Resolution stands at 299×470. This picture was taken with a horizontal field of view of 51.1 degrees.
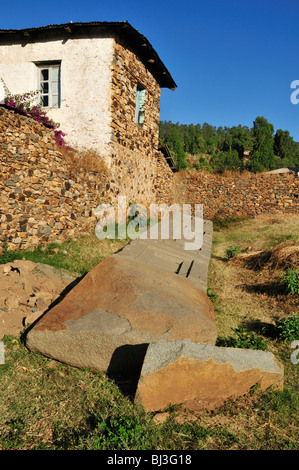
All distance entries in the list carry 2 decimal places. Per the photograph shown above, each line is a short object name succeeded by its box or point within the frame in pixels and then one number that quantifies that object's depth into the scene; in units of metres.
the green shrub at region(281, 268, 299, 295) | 5.00
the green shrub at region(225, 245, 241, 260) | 7.75
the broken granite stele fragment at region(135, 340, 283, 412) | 2.49
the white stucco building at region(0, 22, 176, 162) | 8.45
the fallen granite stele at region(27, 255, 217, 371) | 3.02
